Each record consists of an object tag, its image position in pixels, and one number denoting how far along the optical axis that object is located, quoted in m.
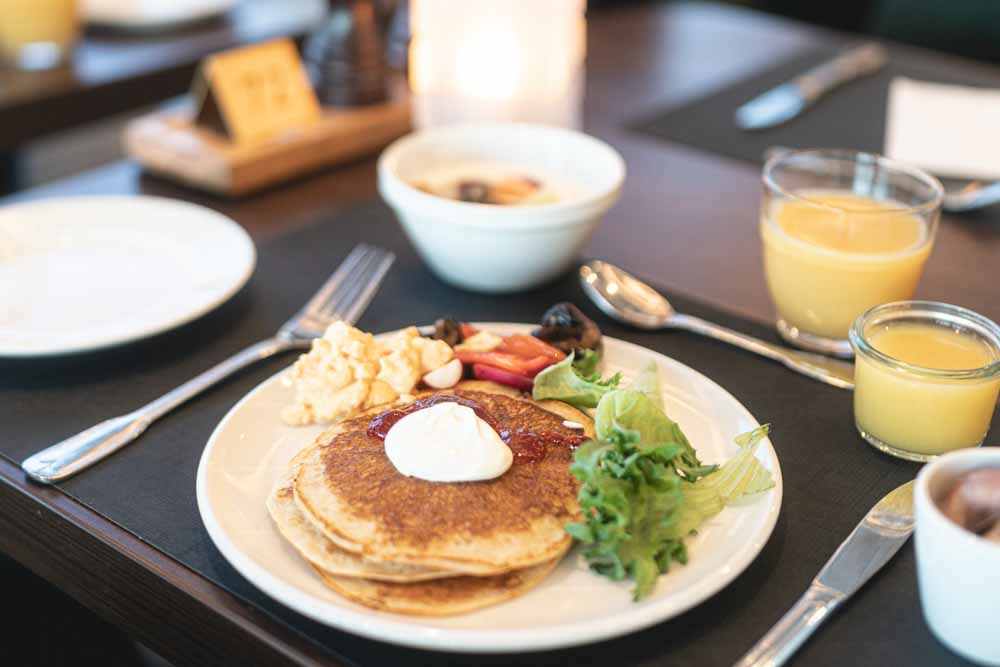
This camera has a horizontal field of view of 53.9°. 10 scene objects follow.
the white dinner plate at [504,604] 0.89
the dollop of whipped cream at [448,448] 1.04
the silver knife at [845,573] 0.93
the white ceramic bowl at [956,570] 0.88
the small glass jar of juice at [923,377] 1.19
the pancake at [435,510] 0.95
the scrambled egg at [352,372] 1.24
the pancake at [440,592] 0.93
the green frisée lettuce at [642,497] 0.97
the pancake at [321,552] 0.95
